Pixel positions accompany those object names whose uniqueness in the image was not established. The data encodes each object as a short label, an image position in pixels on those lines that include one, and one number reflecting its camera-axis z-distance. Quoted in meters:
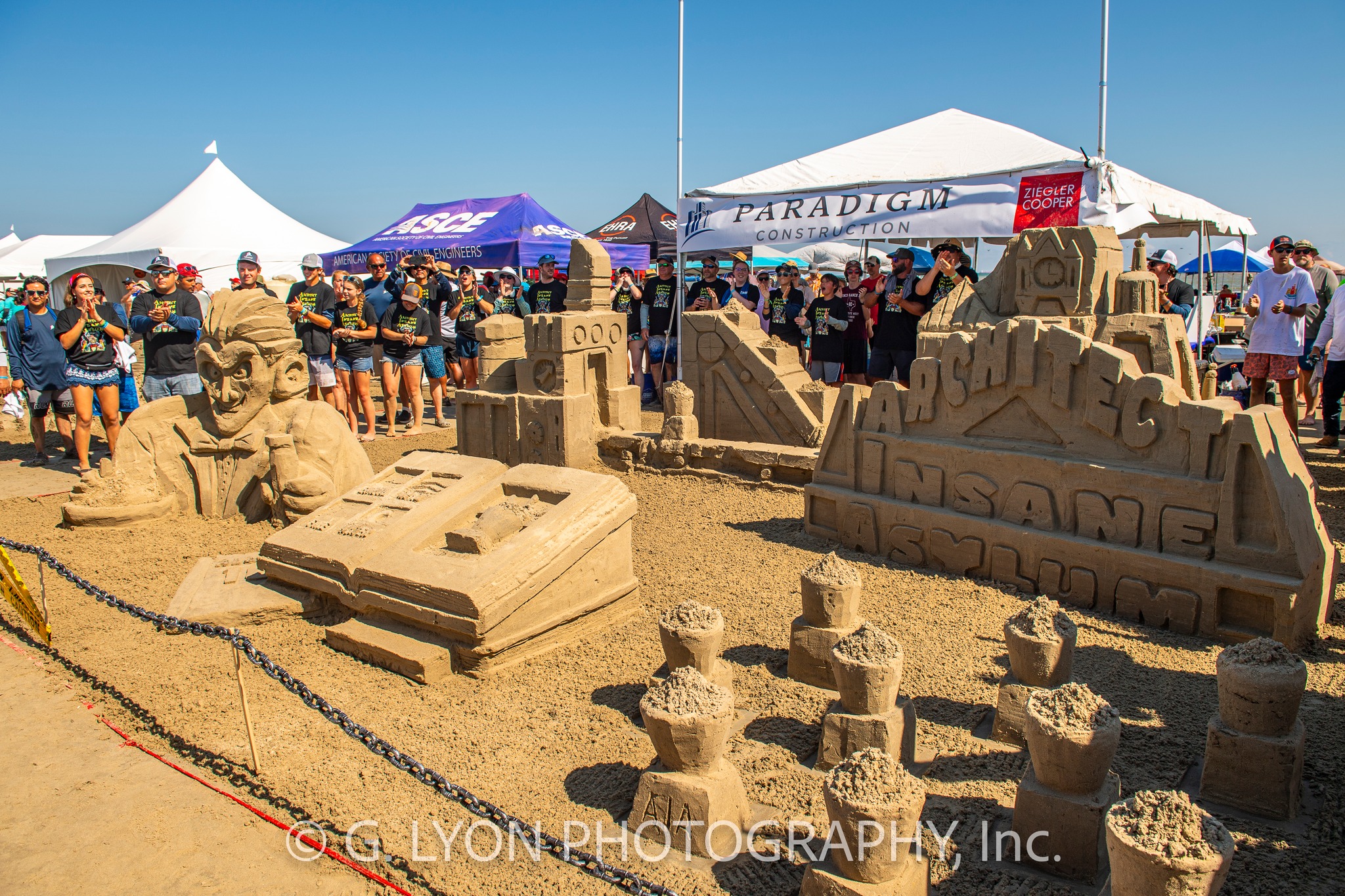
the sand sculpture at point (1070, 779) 2.43
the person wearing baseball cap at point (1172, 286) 7.73
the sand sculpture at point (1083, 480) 3.85
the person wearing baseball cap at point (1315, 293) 7.12
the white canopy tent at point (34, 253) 21.56
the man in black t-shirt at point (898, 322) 7.58
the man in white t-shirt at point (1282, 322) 7.00
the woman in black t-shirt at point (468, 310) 9.66
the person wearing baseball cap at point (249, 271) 7.54
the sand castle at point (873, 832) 2.12
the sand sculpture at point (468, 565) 3.71
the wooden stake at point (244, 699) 2.97
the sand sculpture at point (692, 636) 3.27
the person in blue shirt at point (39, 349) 7.20
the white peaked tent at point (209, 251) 17.52
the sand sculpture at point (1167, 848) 1.88
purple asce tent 12.98
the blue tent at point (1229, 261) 18.98
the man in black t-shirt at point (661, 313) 10.00
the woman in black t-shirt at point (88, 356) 7.01
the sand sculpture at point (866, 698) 2.88
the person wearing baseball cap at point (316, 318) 8.32
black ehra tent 15.27
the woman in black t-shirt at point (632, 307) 10.08
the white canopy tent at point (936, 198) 7.71
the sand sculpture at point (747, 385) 7.23
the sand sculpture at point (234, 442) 5.44
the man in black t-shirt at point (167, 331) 7.01
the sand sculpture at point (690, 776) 2.59
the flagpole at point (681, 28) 9.58
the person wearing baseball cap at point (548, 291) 9.54
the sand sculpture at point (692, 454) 6.66
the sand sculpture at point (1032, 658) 3.15
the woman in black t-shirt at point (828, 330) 8.28
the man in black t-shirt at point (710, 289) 9.20
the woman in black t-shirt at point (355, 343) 8.38
